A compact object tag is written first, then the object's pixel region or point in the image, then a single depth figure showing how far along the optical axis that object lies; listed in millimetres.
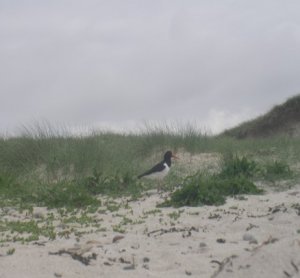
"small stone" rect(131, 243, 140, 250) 6846
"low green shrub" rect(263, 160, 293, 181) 11338
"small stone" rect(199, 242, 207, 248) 6715
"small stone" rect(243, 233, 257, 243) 6861
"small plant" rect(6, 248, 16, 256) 6627
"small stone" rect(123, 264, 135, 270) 5996
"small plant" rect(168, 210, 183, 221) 8570
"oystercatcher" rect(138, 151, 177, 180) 11641
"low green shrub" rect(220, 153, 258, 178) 11320
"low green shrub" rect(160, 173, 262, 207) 9445
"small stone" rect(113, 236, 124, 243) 7224
